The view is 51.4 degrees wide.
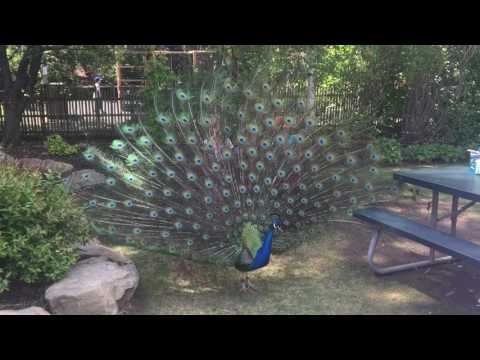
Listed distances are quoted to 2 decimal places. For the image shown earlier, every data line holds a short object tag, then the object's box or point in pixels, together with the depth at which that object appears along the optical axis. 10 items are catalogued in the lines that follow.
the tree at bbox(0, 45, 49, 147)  10.23
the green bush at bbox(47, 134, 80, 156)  9.98
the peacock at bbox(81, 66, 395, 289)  4.52
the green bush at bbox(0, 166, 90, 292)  3.85
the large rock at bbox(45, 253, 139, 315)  3.73
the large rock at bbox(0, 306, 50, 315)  3.39
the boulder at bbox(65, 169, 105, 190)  6.37
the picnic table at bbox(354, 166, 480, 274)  4.16
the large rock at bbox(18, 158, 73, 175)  8.18
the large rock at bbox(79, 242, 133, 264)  4.50
